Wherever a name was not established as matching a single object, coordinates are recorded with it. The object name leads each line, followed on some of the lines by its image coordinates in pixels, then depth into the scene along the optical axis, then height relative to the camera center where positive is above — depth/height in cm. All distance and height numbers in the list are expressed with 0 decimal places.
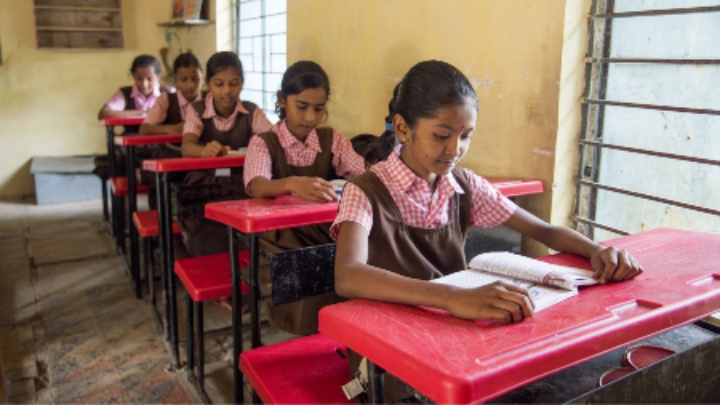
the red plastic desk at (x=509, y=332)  82 -36
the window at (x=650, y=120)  171 -9
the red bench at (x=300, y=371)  131 -62
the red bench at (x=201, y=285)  206 -65
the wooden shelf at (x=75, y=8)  570 +68
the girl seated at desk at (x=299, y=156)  210 -27
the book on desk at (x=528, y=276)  111 -35
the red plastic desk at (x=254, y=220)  168 -36
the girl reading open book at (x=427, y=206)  127 -27
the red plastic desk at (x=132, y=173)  315 -46
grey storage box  548 -84
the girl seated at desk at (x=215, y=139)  283 -26
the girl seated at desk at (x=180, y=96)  405 -7
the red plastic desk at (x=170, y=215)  242 -52
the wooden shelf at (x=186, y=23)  516 +53
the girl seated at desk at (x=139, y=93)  465 -7
